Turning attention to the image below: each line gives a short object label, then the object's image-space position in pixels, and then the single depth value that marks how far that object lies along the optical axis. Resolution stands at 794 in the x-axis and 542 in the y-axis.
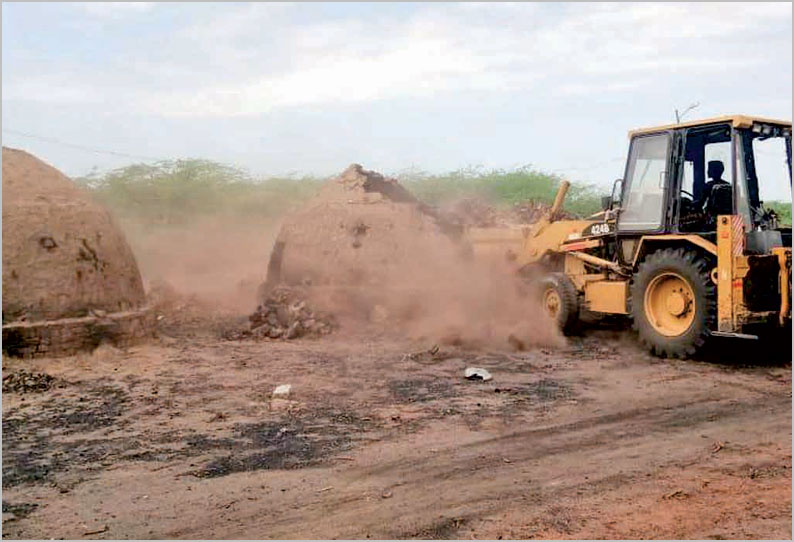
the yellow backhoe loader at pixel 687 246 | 9.83
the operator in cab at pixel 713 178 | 10.71
